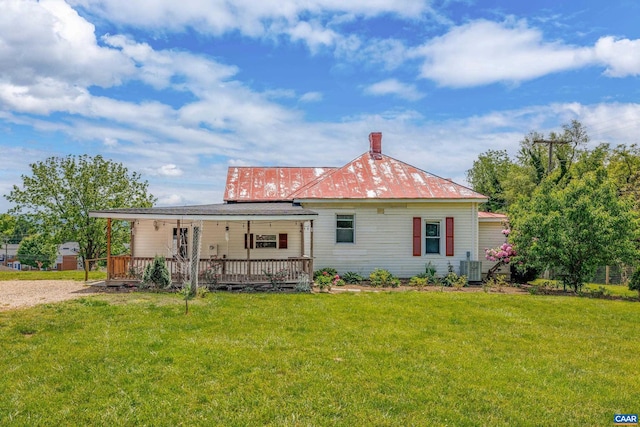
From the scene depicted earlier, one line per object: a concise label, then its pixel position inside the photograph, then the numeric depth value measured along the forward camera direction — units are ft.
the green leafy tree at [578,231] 43.86
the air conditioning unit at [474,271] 51.70
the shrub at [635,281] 44.29
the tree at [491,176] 128.06
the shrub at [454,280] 48.88
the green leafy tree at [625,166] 95.76
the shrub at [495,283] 48.10
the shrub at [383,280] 48.21
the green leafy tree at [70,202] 81.97
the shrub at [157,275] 40.96
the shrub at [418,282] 48.21
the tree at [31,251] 201.72
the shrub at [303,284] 42.24
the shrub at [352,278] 50.06
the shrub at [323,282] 44.69
